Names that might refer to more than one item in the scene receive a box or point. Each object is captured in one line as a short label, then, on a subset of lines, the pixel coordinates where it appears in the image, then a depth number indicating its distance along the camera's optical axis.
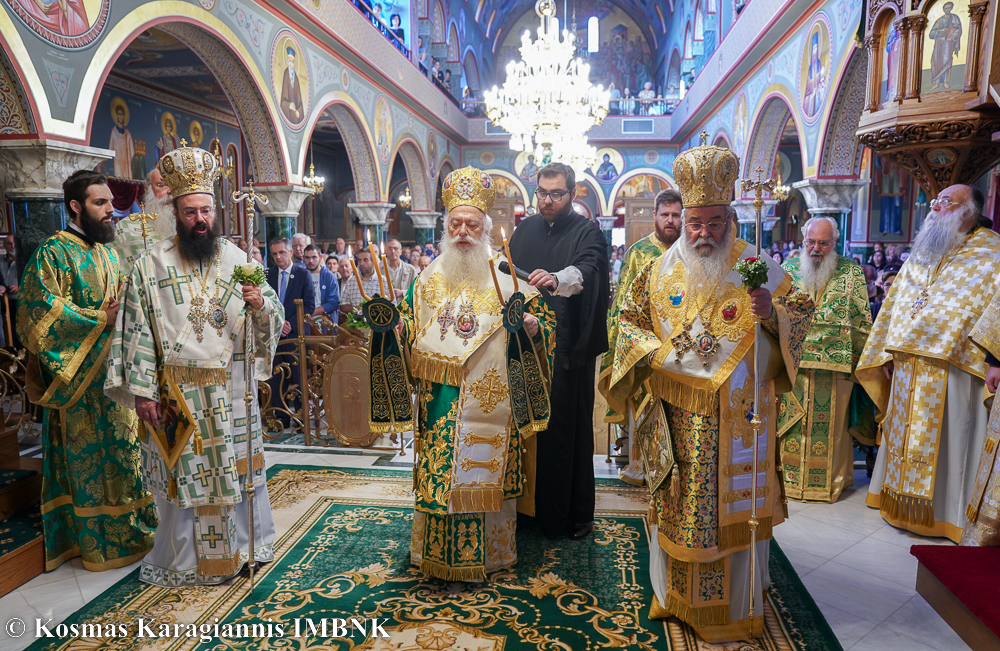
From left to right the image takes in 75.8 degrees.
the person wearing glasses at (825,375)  4.35
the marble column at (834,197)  8.13
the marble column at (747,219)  11.95
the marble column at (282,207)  8.70
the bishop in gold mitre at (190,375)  3.02
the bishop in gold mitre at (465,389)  3.02
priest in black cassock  3.57
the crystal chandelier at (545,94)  9.22
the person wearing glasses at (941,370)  3.62
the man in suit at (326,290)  6.52
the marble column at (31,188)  4.53
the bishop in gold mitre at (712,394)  2.62
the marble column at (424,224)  17.08
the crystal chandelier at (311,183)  8.97
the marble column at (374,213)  12.71
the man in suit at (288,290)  6.09
